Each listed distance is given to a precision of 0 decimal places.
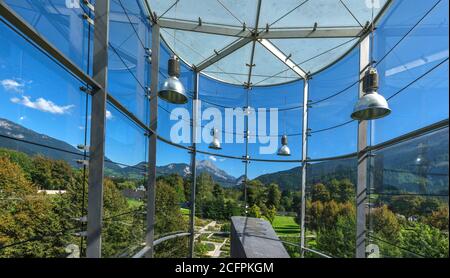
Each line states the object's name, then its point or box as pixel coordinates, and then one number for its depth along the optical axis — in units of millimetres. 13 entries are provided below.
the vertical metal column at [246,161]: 7984
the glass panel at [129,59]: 4121
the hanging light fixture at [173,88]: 3389
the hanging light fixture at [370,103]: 2965
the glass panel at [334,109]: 6305
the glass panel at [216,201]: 7367
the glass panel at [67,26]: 2917
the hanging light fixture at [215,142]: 6668
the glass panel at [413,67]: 3398
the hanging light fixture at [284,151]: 6500
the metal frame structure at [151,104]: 2701
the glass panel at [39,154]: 2471
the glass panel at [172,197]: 5945
